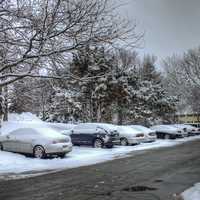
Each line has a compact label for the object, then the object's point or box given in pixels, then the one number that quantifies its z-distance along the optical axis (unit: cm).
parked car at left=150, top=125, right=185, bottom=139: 3803
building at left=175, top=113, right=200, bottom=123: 7590
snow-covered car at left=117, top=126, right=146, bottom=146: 2839
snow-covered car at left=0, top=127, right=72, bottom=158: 1869
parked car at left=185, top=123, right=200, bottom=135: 4703
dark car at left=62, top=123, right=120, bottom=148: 2505
